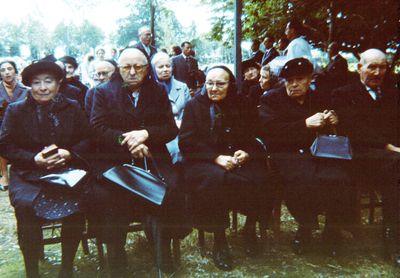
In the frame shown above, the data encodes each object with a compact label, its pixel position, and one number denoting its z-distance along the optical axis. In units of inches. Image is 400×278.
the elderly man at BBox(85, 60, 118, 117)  216.4
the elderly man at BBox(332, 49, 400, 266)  153.7
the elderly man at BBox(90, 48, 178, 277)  134.4
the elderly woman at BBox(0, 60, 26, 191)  256.7
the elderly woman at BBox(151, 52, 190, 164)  205.2
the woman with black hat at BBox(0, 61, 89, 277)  125.6
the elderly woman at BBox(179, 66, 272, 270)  144.9
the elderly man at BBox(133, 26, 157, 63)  328.2
